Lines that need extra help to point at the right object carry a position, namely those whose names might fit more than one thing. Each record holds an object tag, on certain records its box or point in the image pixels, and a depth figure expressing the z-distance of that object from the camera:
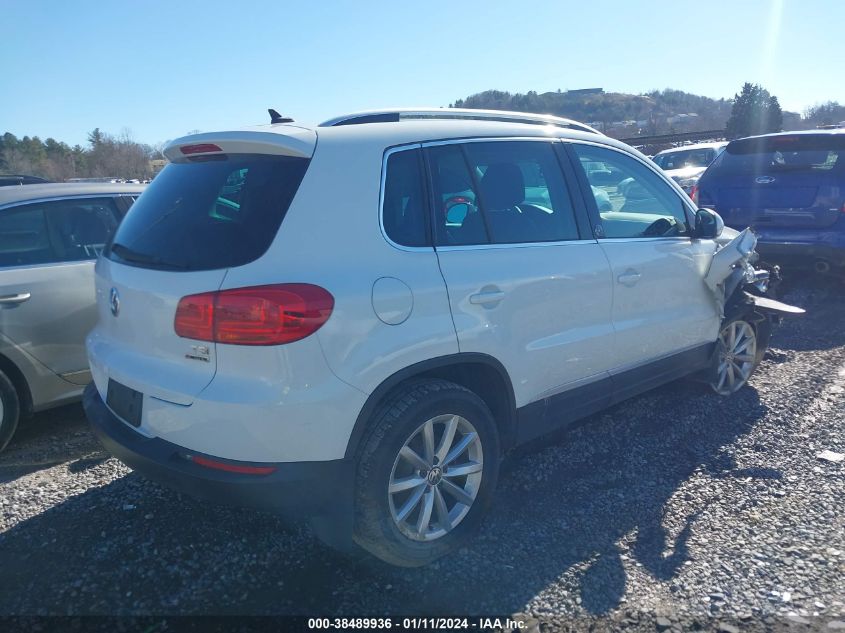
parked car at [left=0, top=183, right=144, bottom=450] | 4.11
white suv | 2.52
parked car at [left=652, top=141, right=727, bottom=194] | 15.44
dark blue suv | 6.85
